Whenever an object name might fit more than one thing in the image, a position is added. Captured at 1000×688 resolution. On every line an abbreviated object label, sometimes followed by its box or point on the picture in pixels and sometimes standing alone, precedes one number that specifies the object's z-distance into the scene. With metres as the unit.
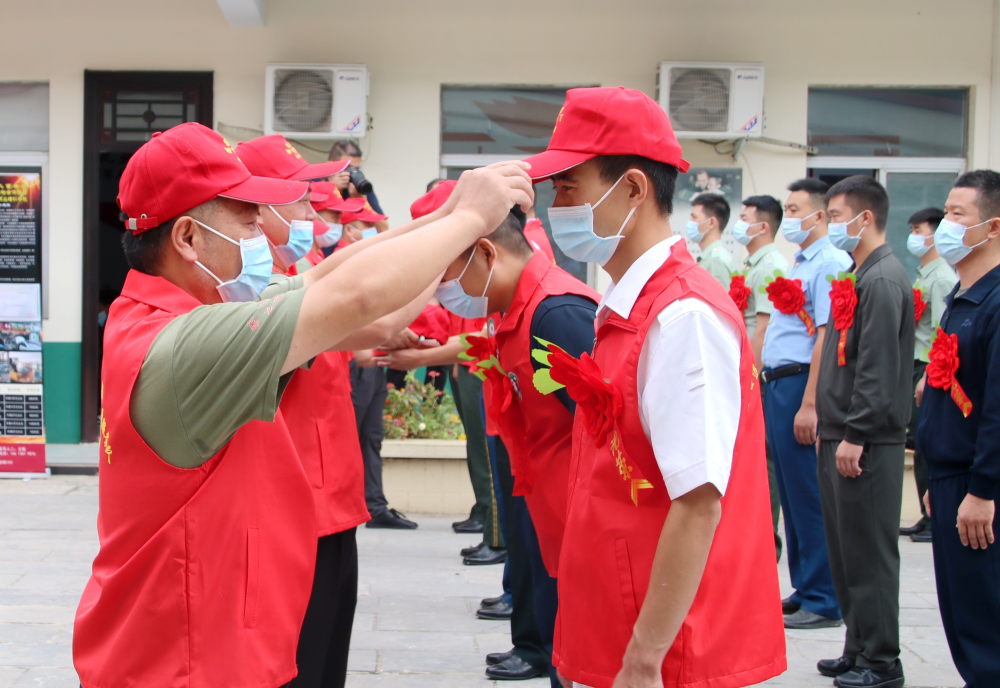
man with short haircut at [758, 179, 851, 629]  4.88
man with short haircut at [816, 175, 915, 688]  3.90
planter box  7.20
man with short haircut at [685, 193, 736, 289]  7.71
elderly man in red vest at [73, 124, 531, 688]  1.57
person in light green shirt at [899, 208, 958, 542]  6.73
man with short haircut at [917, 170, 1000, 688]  3.22
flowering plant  7.47
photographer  4.68
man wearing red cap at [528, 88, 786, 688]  1.58
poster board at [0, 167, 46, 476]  7.95
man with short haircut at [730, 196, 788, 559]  6.28
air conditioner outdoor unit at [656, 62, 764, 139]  8.83
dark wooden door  8.90
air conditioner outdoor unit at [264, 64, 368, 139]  8.73
